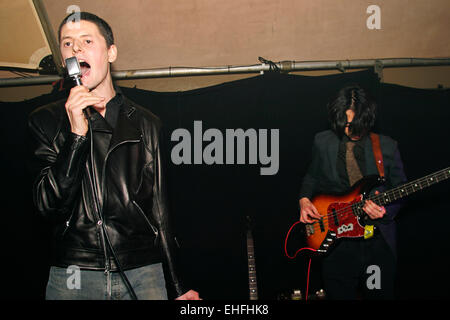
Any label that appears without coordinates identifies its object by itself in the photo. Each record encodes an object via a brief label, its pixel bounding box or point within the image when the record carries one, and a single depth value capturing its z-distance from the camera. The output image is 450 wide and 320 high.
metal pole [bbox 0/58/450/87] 3.46
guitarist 2.65
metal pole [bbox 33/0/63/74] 2.97
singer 1.41
